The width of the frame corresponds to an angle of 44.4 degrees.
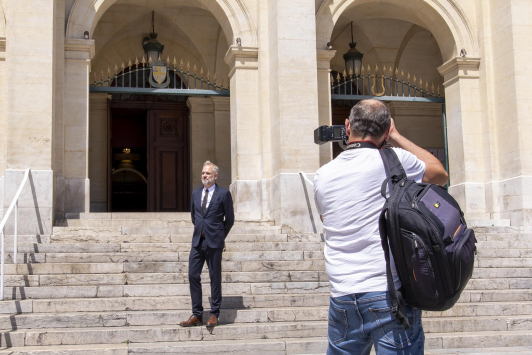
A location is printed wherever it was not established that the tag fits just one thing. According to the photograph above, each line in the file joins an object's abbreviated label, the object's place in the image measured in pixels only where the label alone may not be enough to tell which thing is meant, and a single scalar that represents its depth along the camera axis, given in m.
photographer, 2.43
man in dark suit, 5.98
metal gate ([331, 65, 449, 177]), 12.46
